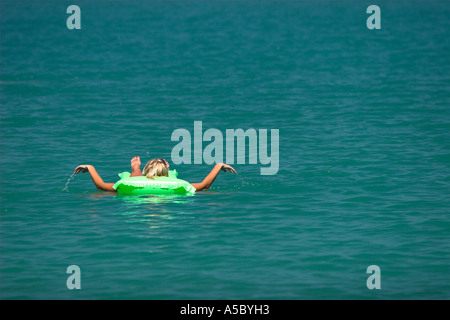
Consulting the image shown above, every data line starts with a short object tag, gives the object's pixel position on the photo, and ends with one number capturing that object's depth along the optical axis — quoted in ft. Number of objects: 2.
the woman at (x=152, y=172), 60.59
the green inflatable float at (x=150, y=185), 60.44
